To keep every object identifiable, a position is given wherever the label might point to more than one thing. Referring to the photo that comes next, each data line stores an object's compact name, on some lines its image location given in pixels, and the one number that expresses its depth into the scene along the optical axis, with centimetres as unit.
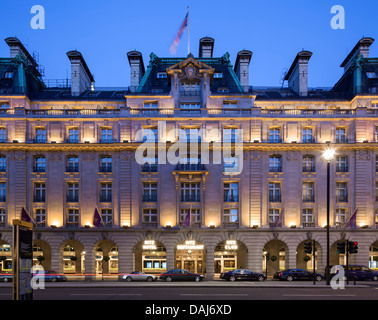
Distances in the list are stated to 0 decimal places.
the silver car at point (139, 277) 3544
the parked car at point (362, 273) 3629
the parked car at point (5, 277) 3397
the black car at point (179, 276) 3391
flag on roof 3685
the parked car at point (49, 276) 3466
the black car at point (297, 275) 3522
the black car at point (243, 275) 3456
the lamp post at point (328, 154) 2818
